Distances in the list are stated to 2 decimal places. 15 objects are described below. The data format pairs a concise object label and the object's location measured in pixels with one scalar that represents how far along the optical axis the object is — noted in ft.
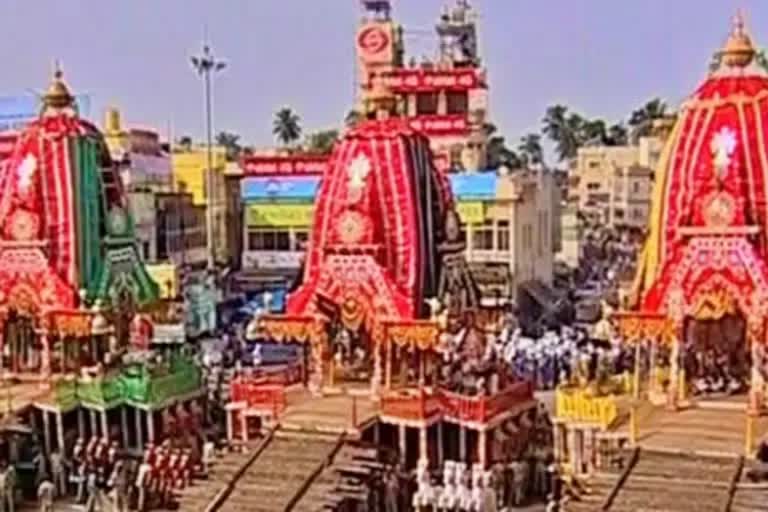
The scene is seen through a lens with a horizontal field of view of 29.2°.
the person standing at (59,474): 80.84
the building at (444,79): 182.70
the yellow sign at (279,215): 161.99
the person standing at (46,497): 76.29
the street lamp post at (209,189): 171.12
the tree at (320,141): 254.06
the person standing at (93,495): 76.06
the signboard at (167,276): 129.83
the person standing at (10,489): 77.20
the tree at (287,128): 254.47
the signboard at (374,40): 193.26
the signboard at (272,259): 162.40
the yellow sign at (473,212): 150.10
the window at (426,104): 187.73
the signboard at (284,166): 163.73
